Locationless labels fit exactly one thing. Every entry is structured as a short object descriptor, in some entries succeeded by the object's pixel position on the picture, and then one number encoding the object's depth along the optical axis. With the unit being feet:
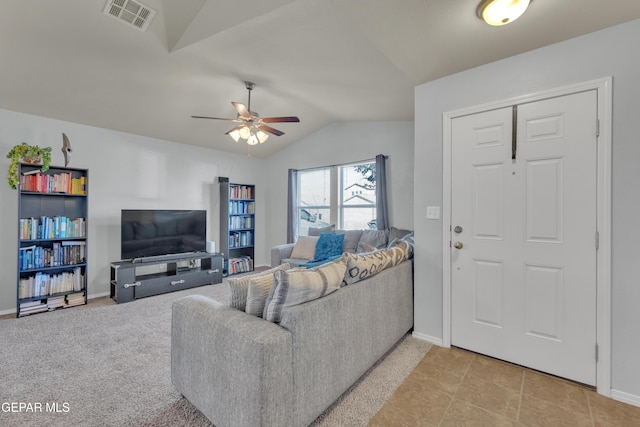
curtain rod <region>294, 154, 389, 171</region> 15.00
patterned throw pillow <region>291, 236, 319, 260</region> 14.80
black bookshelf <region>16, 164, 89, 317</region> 10.47
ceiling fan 9.70
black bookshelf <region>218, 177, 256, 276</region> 16.81
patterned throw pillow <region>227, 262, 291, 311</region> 5.30
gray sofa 4.08
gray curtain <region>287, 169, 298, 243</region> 17.92
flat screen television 12.80
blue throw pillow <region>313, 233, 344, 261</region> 13.93
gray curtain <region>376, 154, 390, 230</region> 14.03
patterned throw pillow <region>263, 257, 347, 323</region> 4.78
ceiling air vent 7.01
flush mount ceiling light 4.97
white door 6.22
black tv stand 12.00
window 15.67
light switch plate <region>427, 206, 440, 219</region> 8.23
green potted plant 9.93
